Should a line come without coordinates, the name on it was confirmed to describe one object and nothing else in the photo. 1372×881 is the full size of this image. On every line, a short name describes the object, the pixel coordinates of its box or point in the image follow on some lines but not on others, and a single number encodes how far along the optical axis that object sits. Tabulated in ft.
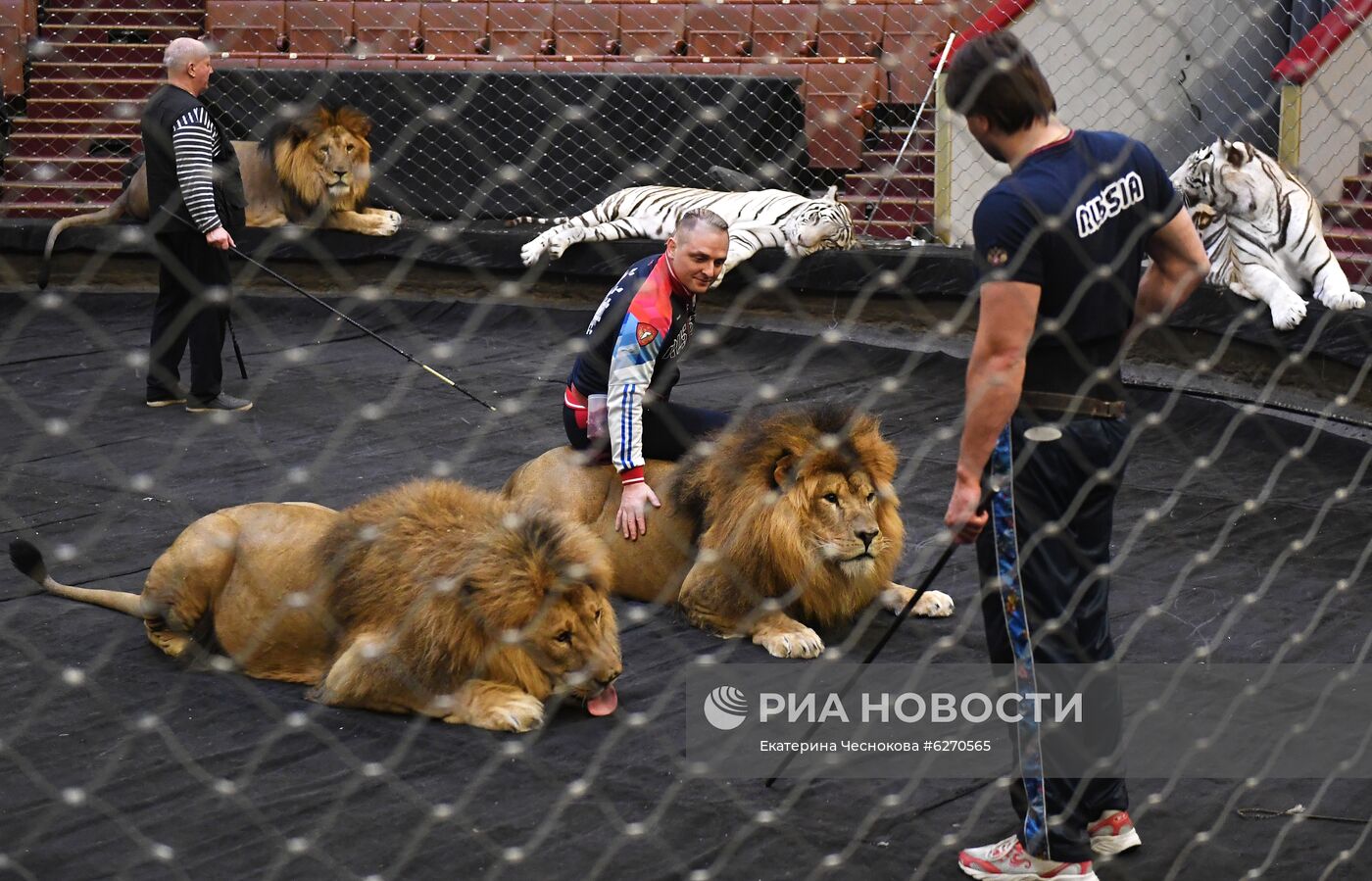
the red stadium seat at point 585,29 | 57.06
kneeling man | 21.33
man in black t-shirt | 13.30
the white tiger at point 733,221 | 43.09
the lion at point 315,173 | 48.11
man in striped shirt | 32.12
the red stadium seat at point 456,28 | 56.49
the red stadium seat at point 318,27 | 57.57
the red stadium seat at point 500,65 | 52.30
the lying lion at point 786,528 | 21.03
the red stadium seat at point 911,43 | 52.16
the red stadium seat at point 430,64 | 52.03
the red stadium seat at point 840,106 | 51.60
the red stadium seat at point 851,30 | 53.26
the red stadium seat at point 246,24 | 58.44
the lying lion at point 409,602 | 18.20
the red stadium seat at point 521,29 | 57.31
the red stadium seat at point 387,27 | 56.59
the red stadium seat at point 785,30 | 54.75
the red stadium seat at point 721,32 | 56.29
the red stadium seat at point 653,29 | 56.54
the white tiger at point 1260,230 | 33.27
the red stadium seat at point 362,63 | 52.16
